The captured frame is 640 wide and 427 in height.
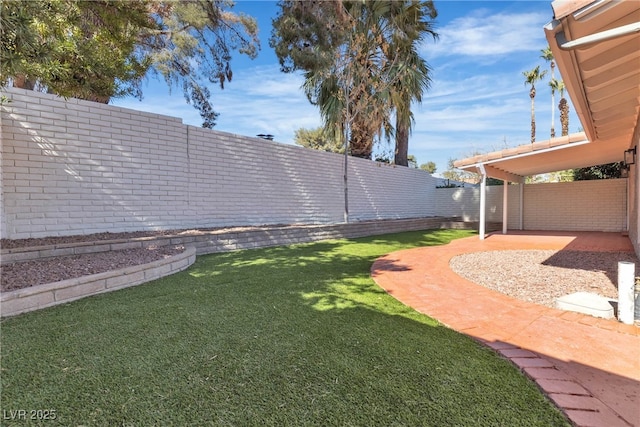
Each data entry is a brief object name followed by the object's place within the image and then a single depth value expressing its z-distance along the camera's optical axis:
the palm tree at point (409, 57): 12.77
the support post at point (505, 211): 12.38
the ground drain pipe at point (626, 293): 3.31
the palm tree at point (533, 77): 22.02
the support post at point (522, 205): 14.02
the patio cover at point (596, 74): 2.35
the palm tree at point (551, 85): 20.67
